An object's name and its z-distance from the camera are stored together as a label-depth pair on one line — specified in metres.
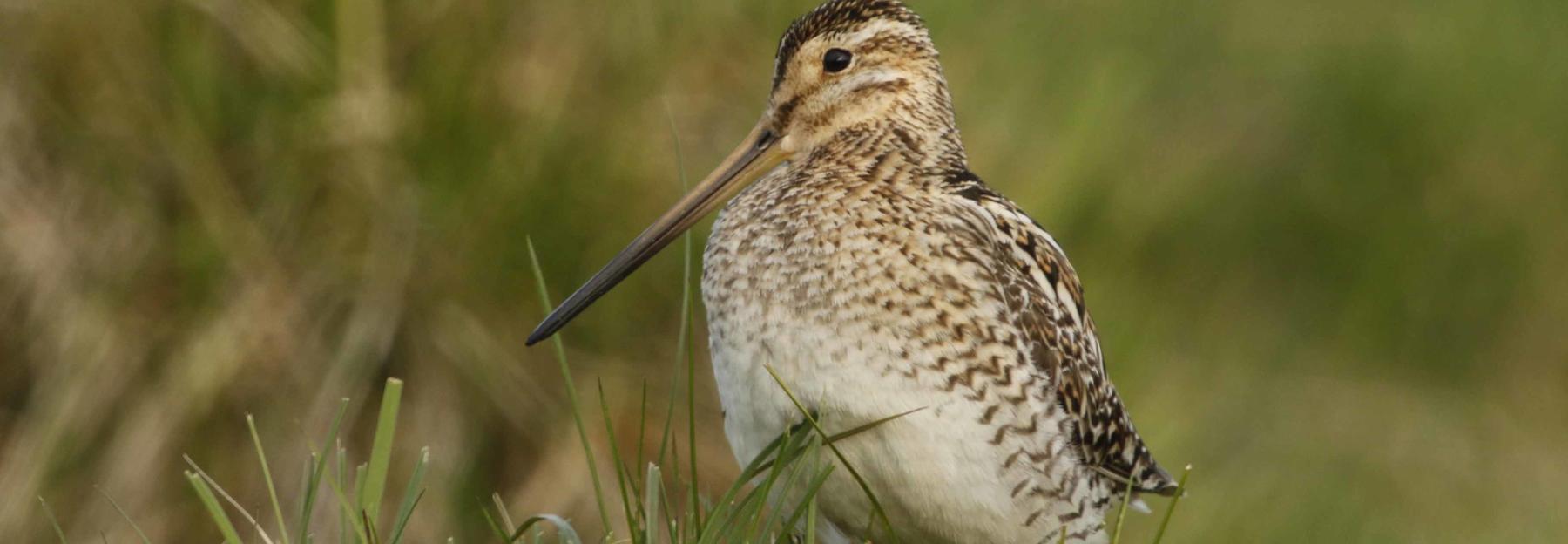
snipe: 7.66
